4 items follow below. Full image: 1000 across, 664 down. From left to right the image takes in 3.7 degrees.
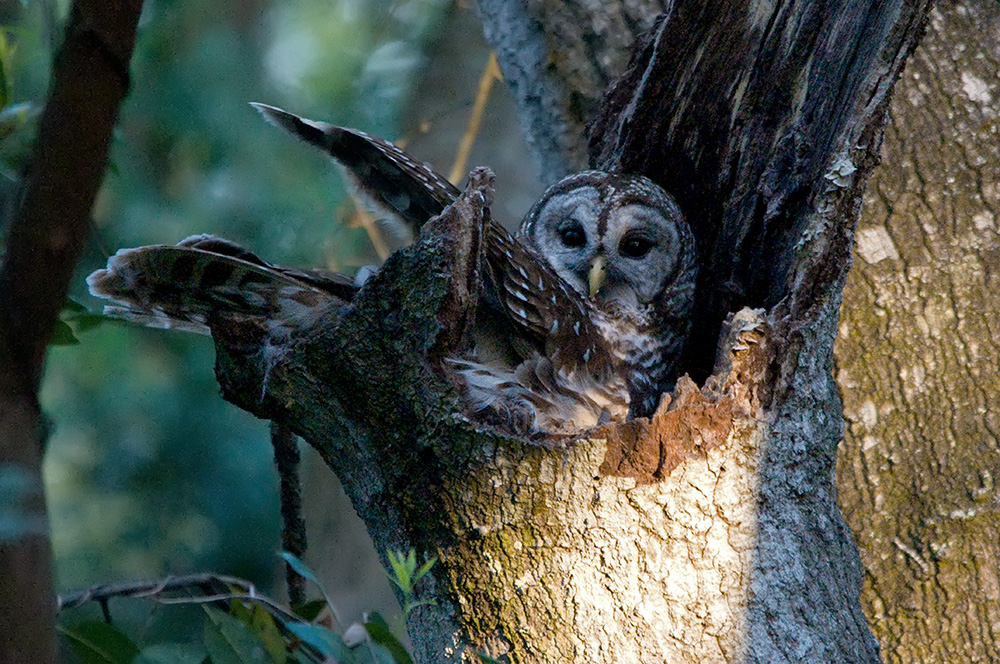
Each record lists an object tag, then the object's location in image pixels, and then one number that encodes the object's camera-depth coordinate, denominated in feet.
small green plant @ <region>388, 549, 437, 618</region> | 34.40
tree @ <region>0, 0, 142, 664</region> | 23.58
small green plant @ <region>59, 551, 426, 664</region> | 36.12
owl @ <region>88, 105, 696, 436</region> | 36.39
